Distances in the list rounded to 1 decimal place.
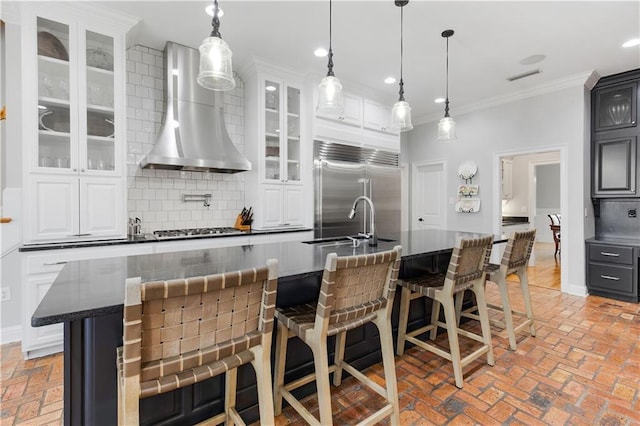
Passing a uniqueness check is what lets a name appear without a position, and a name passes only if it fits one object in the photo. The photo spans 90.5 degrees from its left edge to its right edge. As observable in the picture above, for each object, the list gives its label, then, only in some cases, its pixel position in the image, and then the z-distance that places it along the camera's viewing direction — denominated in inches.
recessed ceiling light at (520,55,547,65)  142.7
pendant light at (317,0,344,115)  90.6
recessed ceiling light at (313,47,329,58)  137.2
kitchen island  46.3
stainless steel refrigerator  165.2
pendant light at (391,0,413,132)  108.0
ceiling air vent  159.2
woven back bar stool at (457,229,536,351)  101.3
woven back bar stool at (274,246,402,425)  55.2
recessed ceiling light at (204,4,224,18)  107.3
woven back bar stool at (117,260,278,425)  37.1
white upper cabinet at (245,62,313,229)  151.7
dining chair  269.1
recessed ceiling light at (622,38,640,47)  129.7
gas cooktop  124.9
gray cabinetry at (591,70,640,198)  157.8
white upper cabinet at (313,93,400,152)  167.8
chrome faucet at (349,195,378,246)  96.6
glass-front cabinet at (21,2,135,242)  101.3
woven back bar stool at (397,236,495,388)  80.8
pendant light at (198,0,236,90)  70.3
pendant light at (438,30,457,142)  122.6
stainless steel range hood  127.0
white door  229.6
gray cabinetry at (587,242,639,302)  151.2
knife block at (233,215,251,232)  150.6
